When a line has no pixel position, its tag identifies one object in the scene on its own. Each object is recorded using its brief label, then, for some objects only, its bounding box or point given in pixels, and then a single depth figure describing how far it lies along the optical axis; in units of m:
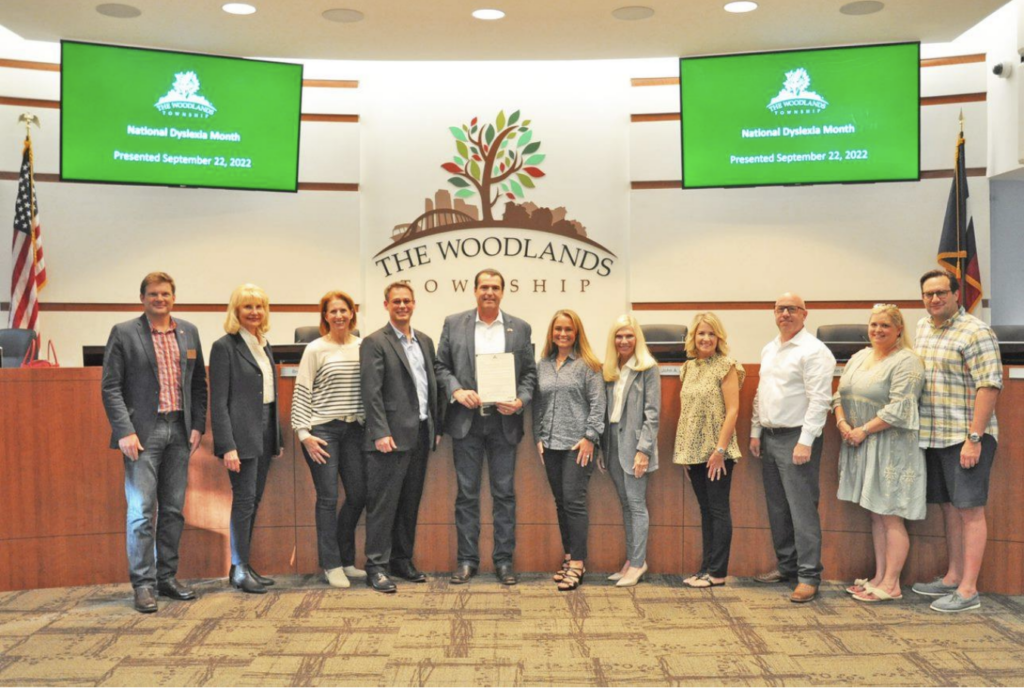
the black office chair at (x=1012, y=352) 4.70
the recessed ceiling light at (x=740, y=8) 6.06
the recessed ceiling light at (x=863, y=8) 6.06
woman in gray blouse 4.80
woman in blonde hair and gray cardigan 4.79
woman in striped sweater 4.73
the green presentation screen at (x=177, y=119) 6.43
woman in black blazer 4.55
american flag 6.70
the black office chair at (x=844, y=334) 6.22
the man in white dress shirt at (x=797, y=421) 4.50
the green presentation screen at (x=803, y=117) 6.62
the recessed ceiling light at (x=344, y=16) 6.17
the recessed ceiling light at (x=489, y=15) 6.18
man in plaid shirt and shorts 4.25
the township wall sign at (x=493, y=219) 7.64
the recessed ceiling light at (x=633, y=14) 6.15
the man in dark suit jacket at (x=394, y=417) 4.65
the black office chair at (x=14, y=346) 6.04
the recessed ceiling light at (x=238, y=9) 6.04
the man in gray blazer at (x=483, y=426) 4.88
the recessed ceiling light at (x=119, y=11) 6.07
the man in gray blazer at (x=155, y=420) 4.32
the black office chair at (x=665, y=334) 6.24
